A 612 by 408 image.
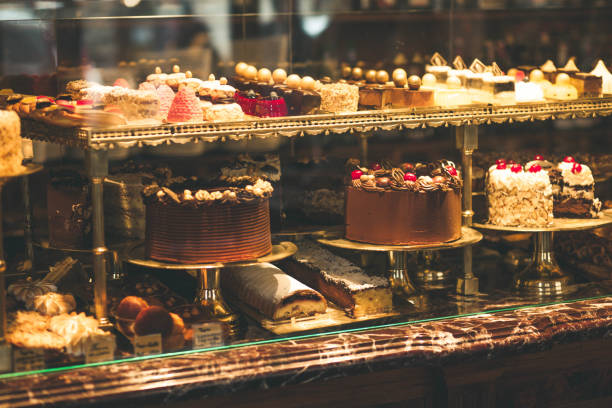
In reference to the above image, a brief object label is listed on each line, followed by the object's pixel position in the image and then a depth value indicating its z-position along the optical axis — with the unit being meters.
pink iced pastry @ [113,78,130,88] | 3.68
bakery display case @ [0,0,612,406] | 3.24
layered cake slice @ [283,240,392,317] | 3.64
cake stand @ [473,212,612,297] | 4.02
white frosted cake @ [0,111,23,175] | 3.02
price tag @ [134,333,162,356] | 3.18
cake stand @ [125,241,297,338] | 3.50
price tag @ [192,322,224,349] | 3.26
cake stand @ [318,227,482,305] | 3.73
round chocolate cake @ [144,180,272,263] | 3.36
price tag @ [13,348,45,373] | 3.04
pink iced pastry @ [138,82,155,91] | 3.61
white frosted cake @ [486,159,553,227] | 3.96
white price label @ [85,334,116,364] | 3.11
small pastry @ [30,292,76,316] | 3.42
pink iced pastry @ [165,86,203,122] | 3.36
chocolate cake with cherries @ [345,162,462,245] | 3.67
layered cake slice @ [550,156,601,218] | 4.14
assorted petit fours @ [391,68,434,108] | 3.88
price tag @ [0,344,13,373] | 3.04
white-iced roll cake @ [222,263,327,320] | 3.54
